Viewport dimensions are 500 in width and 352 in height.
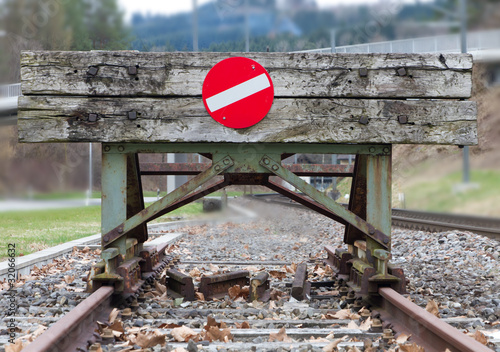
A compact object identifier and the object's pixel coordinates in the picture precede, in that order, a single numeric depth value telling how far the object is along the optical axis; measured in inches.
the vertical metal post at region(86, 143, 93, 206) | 869.3
